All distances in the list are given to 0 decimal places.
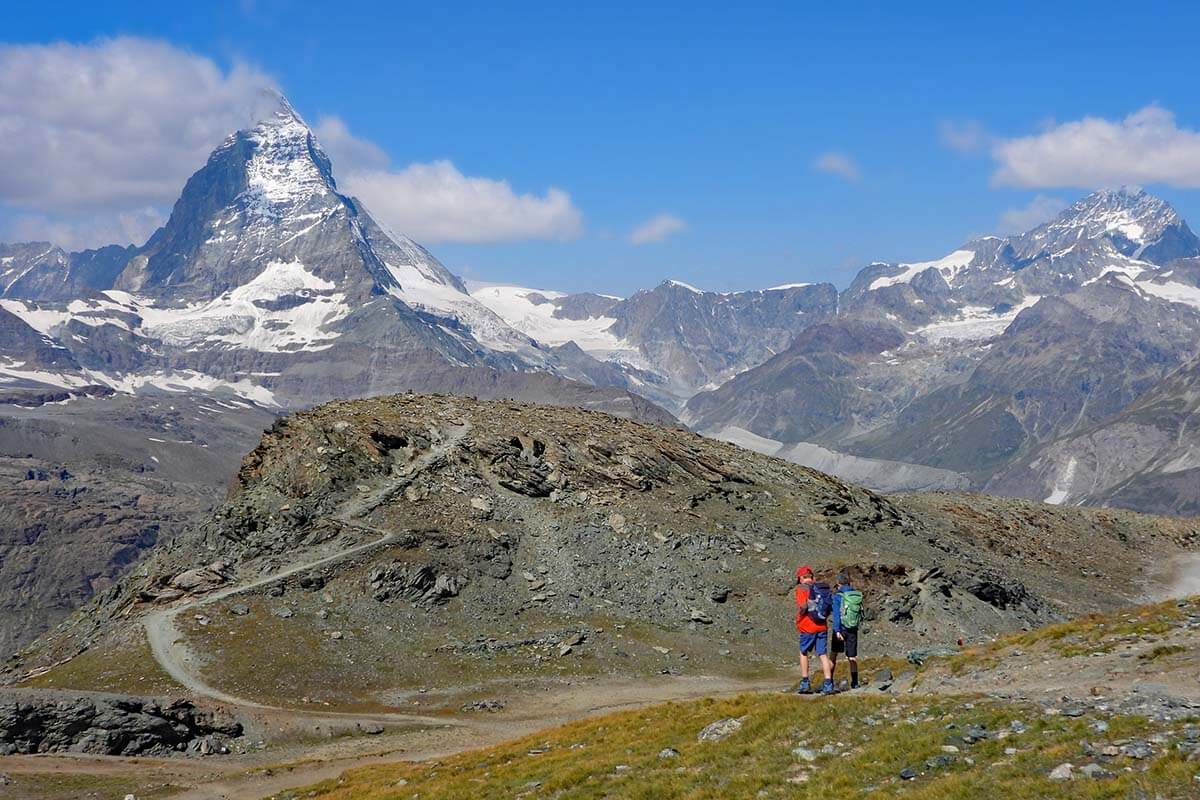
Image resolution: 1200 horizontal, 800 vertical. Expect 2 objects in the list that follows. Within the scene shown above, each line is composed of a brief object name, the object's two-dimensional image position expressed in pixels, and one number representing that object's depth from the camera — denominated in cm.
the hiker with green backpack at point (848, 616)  3947
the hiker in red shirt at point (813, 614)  3984
